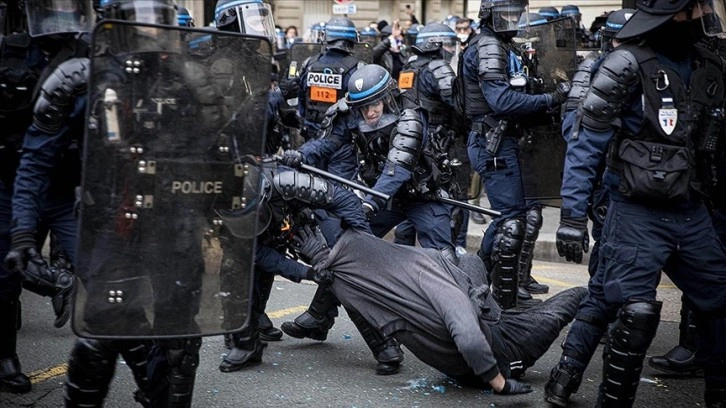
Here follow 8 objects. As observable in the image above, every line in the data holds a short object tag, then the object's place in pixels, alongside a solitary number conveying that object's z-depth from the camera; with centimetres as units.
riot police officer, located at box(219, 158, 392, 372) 522
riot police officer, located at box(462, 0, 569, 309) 662
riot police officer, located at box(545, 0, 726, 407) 423
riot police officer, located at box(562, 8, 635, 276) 596
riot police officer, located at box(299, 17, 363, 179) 866
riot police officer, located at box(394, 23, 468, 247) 644
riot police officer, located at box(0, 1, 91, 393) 415
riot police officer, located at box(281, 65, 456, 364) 578
